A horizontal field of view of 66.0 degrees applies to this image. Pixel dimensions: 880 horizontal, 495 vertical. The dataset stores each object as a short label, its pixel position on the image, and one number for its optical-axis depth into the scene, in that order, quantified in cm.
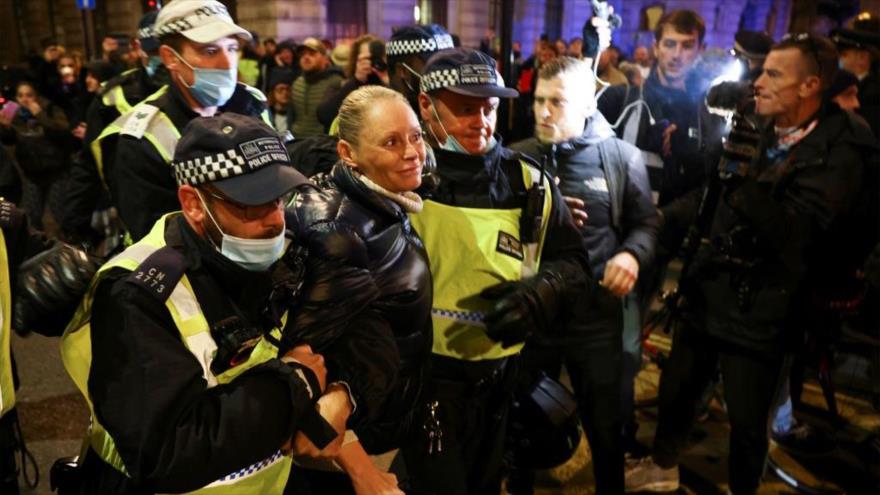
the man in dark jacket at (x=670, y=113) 431
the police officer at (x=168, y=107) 307
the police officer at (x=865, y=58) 456
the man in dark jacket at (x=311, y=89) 671
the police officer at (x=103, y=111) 381
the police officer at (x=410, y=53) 387
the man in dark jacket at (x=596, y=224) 318
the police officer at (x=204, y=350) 153
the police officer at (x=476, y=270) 251
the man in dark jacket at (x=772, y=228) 293
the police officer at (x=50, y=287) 154
